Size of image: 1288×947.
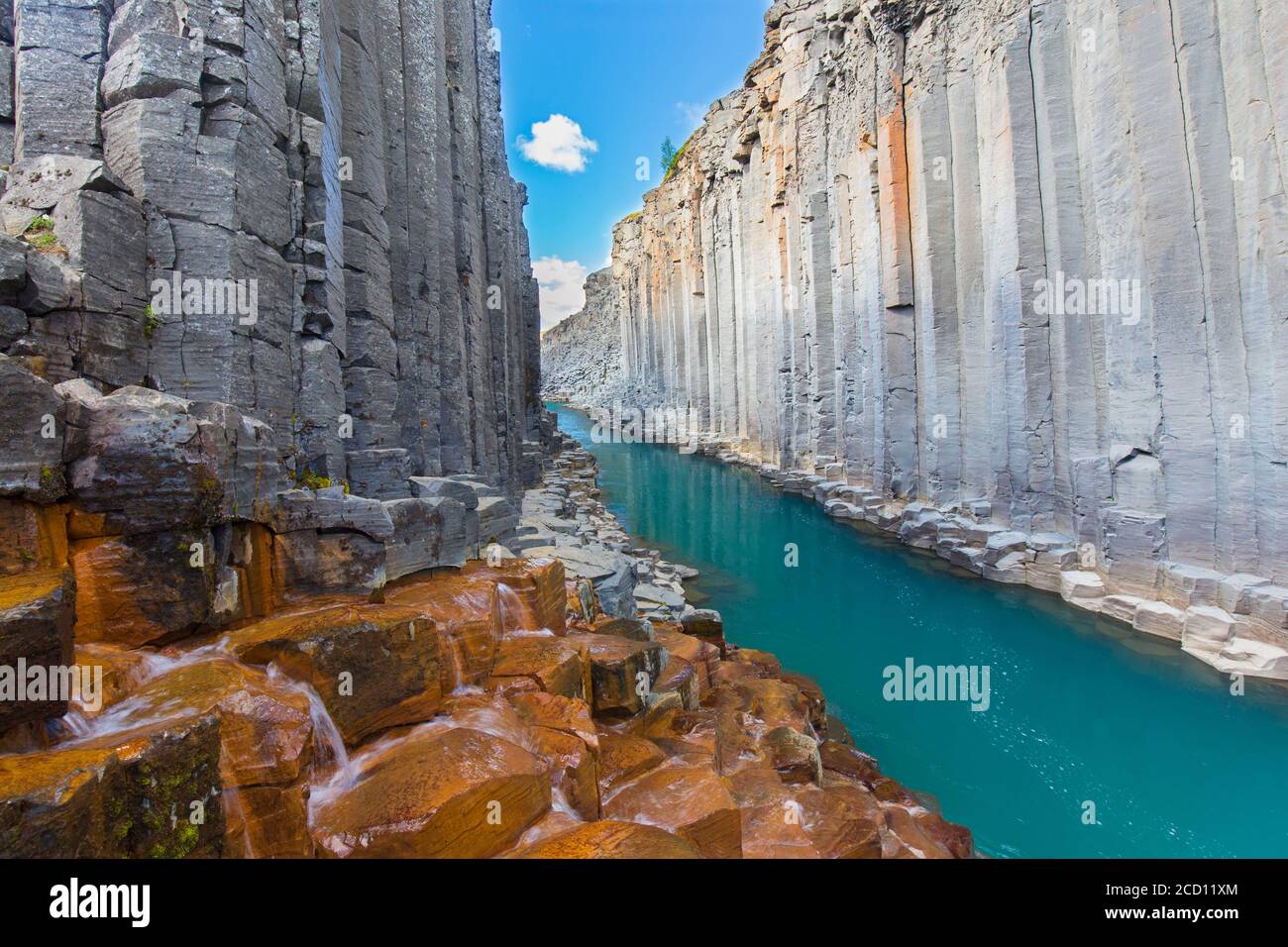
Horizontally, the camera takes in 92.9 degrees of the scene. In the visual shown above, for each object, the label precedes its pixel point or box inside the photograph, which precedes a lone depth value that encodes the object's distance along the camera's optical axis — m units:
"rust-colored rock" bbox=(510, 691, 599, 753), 4.39
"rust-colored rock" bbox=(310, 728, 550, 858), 2.98
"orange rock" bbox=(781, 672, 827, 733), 7.62
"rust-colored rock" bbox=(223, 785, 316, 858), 2.83
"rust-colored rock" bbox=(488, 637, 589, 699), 4.89
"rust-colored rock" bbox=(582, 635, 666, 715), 5.48
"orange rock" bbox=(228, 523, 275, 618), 4.16
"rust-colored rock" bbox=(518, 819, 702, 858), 3.12
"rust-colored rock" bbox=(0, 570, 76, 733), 2.45
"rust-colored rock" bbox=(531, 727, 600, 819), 3.88
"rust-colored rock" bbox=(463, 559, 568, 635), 5.93
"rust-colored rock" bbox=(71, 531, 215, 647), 3.40
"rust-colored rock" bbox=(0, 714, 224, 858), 2.04
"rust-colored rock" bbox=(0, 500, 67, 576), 3.04
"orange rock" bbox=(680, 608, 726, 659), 9.27
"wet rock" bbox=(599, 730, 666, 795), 4.59
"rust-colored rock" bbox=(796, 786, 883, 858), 4.38
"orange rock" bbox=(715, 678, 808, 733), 6.57
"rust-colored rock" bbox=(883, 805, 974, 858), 4.93
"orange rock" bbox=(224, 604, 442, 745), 3.66
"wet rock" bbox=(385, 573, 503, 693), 4.67
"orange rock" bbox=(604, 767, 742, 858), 3.93
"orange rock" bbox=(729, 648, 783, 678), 8.66
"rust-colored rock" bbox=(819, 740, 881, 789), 6.48
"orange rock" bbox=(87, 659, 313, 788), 2.88
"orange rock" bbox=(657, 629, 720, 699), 6.95
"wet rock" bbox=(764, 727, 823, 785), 5.44
